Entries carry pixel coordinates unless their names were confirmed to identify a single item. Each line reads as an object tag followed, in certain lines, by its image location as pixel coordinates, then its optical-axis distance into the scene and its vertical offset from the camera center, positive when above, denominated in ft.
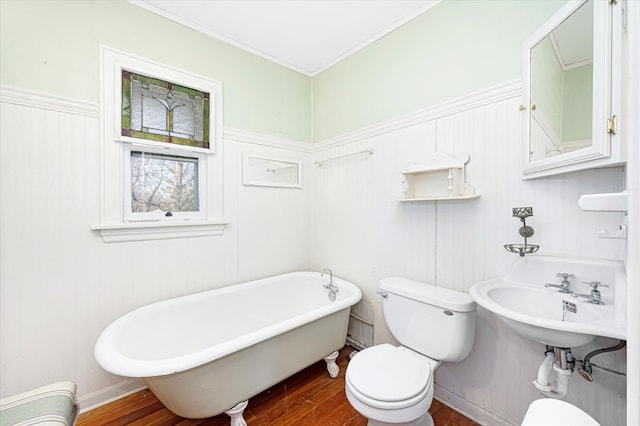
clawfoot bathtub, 4.22 -2.57
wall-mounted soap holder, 4.45 -0.37
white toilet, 3.94 -2.57
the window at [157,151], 5.68 +1.36
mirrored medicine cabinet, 3.22 +1.67
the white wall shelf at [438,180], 5.39 +0.67
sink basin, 3.25 -1.30
